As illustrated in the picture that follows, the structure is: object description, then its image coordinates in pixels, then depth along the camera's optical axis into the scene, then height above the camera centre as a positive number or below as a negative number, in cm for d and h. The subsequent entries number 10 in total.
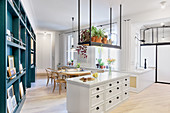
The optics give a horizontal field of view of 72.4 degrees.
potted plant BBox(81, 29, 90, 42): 278 +46
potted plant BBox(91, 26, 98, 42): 289 +53
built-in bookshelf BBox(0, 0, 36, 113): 161 +11
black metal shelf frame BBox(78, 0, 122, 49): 270 +28
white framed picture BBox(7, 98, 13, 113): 201 -91
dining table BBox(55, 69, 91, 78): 449 -71
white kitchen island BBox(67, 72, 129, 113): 238 -90
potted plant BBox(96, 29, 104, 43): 295 +49
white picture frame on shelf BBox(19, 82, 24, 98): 310 -101
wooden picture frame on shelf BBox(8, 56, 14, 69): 221 -13
